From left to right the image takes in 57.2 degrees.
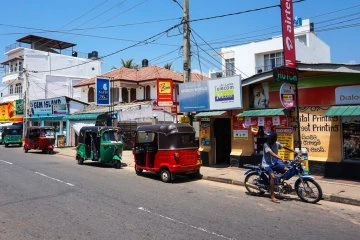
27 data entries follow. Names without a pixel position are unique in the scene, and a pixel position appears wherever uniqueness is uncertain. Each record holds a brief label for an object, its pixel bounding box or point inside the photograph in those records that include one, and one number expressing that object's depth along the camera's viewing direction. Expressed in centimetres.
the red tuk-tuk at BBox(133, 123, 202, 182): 1226
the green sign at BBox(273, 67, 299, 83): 1096
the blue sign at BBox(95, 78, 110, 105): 2508
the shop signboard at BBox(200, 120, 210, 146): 1634
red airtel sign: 1180
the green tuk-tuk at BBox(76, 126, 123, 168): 1703
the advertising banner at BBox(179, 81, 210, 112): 1591
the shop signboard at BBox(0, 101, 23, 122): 4375
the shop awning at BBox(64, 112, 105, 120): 2818
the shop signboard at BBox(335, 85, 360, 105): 1123
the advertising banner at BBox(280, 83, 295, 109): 1197
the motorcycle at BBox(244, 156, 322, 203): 885
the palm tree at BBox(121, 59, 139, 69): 4856
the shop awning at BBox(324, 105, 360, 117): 1069
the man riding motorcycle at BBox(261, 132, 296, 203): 906
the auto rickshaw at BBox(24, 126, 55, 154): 2544
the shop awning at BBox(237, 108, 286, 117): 1302
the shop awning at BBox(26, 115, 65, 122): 3357
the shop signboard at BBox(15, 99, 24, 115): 4212
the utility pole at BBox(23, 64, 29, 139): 3494
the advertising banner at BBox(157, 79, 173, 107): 1959
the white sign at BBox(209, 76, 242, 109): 1438
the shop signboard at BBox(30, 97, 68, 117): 3350
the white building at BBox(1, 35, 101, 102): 4728
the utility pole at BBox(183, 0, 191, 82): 1558
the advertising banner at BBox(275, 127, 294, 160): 1289
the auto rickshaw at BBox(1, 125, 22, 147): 3375
